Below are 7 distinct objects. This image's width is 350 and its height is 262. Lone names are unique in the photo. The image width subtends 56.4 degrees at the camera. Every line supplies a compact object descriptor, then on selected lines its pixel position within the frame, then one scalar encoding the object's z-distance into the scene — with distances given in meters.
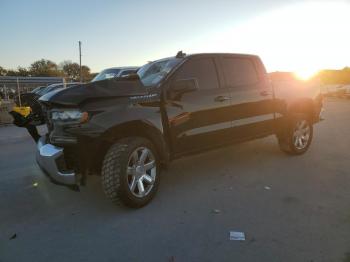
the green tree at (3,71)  68.88
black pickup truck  3.64
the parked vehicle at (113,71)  11.95
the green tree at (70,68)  79.81
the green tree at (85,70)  75.07
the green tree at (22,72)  68.32
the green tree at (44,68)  67.50
